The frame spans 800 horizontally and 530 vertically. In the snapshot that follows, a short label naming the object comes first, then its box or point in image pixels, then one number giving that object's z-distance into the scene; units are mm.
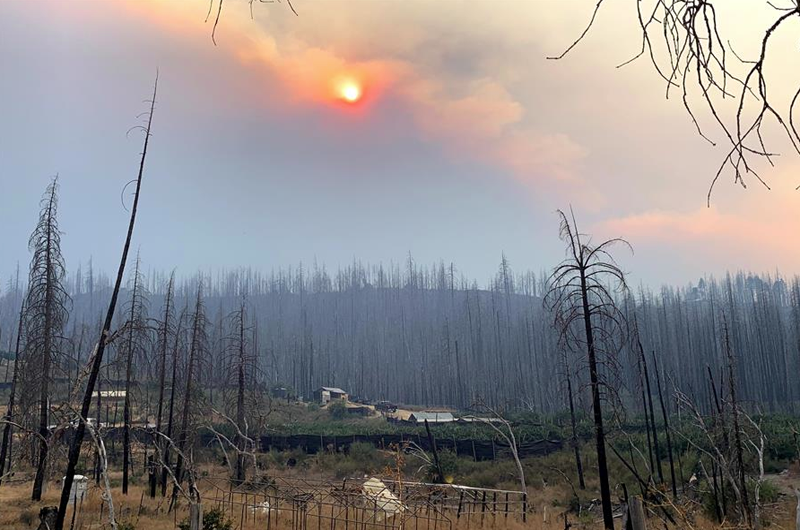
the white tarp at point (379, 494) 14205
